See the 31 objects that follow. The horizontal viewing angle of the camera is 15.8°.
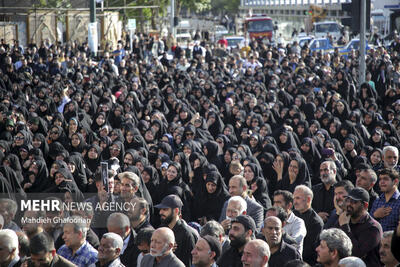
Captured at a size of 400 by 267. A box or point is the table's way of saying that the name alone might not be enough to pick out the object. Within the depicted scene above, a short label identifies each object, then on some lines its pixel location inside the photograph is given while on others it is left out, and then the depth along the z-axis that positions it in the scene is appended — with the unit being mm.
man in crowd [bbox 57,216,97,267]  11623
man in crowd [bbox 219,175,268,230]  14664
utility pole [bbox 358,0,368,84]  28755
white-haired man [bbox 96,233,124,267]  10903
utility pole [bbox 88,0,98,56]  42374
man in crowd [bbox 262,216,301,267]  11491
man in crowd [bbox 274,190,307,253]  12969
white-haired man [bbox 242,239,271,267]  10137
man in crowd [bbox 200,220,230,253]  11666
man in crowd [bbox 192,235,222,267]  10740
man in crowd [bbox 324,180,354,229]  13416
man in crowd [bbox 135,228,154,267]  11893
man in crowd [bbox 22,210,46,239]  12126
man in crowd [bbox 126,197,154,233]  13379
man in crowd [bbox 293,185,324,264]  13665
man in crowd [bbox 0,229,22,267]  10524
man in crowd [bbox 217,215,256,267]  11568
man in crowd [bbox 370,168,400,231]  13449
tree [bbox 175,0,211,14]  99604
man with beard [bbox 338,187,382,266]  11785
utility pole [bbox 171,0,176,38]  64319
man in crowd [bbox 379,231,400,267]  10330
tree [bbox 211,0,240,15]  141762
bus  74905
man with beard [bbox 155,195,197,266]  12737
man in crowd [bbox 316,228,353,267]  10245
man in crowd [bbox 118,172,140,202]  14849
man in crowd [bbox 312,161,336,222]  16064
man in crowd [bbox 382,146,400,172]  17364
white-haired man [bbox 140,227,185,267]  10942
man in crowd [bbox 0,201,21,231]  12930
